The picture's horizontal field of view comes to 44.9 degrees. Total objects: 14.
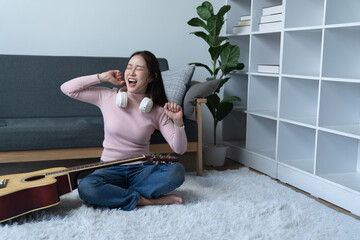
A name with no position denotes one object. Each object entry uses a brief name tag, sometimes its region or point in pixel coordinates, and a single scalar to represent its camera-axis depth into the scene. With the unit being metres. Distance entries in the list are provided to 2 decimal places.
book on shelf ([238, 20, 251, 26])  3.39
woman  2.25
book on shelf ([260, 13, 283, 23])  3.03
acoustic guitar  1.97
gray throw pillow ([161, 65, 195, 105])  2.92
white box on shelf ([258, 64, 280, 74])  3.03
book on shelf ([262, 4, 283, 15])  3.02
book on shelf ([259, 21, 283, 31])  3.02
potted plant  3.22
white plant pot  3.31
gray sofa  2.60
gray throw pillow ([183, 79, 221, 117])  2.89
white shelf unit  2.54
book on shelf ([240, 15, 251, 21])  3.42
